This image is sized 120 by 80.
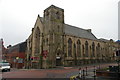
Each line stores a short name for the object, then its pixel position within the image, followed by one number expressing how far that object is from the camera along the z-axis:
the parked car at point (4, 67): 18.38
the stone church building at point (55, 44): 24.97
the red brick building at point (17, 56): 32.53
